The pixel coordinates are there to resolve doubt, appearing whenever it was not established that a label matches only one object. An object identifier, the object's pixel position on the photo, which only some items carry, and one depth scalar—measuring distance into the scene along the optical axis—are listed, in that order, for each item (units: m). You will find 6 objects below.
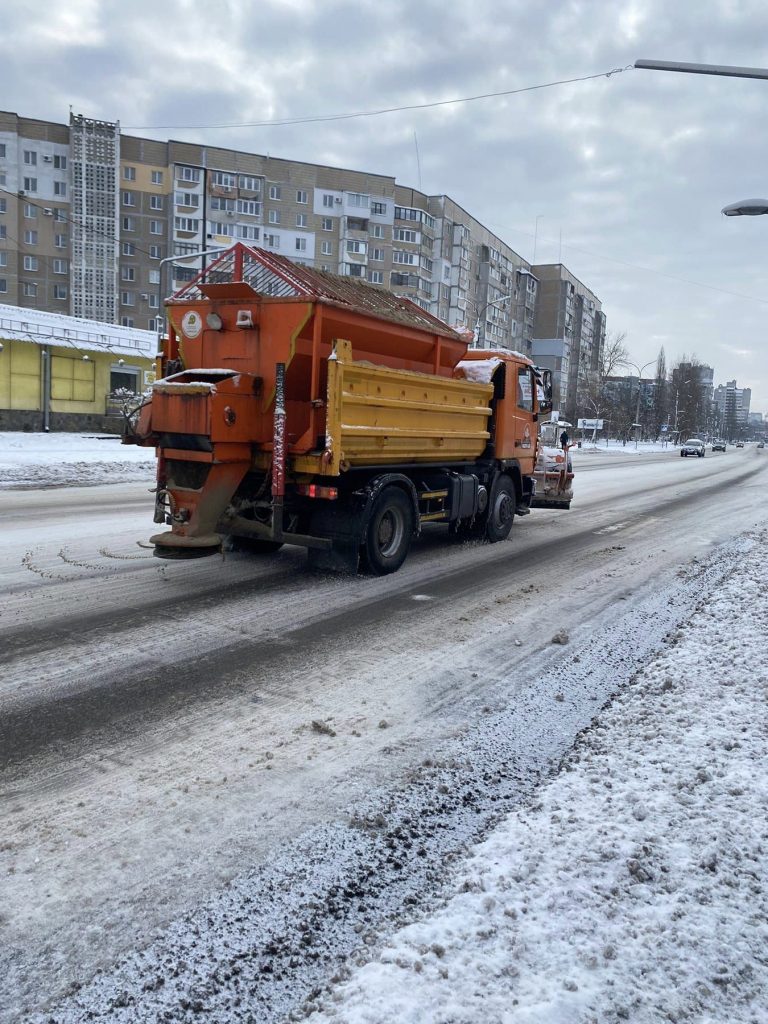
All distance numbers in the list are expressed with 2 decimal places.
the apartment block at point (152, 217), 69.38
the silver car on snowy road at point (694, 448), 64.88
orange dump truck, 7.25
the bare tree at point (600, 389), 86.81
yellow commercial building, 30.80
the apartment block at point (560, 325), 117.69
